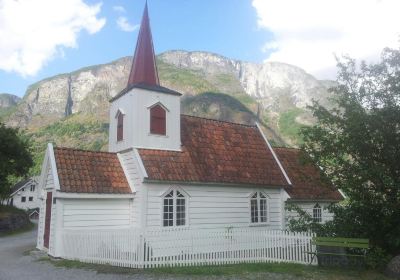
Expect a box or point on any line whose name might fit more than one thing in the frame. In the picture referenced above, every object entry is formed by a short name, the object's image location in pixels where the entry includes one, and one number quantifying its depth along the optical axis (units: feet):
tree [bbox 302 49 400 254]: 47.83
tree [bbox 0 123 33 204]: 128.26
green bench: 44.96
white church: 59.72
